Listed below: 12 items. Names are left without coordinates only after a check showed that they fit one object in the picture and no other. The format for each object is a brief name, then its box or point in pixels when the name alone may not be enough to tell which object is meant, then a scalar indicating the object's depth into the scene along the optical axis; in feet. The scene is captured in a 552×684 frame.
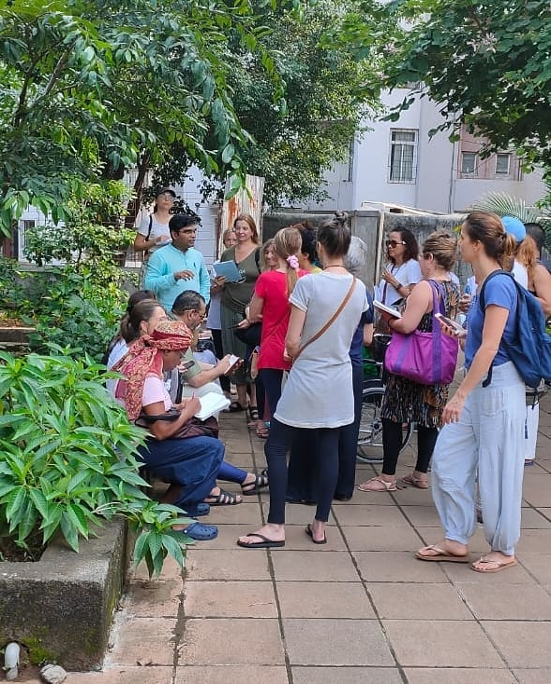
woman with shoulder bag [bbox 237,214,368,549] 13.58
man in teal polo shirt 20.03
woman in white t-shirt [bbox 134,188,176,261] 25.02
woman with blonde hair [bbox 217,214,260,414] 22.99
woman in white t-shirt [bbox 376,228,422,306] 19.58
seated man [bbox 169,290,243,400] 16.10
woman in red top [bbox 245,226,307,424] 17.24
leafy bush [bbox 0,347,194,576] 10.61
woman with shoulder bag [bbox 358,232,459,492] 15.76
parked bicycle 19.34
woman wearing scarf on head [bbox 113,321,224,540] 13.16
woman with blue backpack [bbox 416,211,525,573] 11.78
